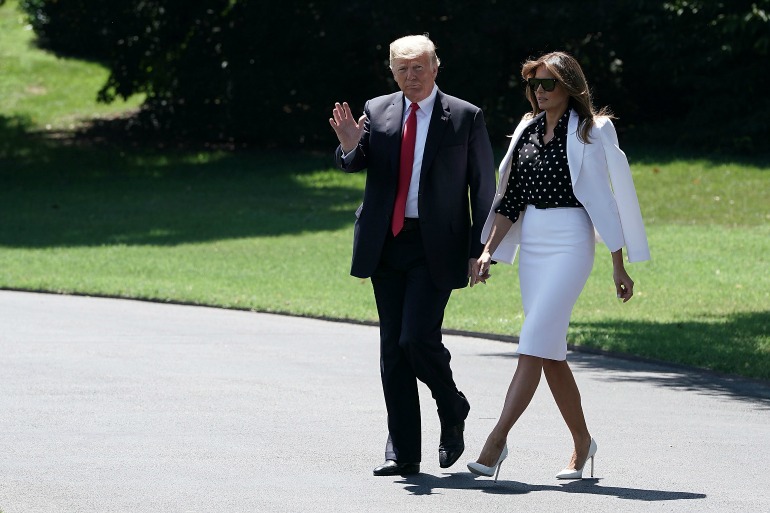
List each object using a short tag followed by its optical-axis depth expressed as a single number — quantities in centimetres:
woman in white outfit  1321
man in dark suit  1370
